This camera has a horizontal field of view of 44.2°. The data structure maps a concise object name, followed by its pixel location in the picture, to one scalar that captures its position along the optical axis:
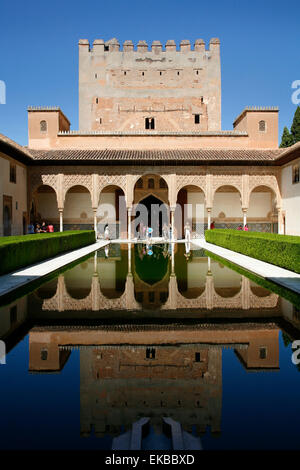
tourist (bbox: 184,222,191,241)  20.79
